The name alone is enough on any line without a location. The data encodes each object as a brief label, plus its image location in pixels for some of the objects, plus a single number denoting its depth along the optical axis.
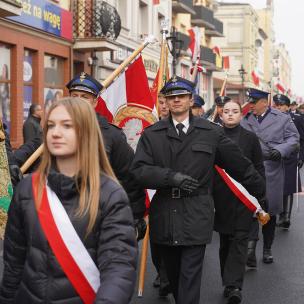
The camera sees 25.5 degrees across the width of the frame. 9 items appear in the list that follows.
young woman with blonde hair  2.69
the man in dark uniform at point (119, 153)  4.81
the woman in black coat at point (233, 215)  5.85
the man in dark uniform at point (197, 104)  8.98
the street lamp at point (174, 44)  20.78
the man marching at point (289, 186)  9.39
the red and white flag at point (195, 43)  14.63
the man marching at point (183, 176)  4.56
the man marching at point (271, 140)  7.32
